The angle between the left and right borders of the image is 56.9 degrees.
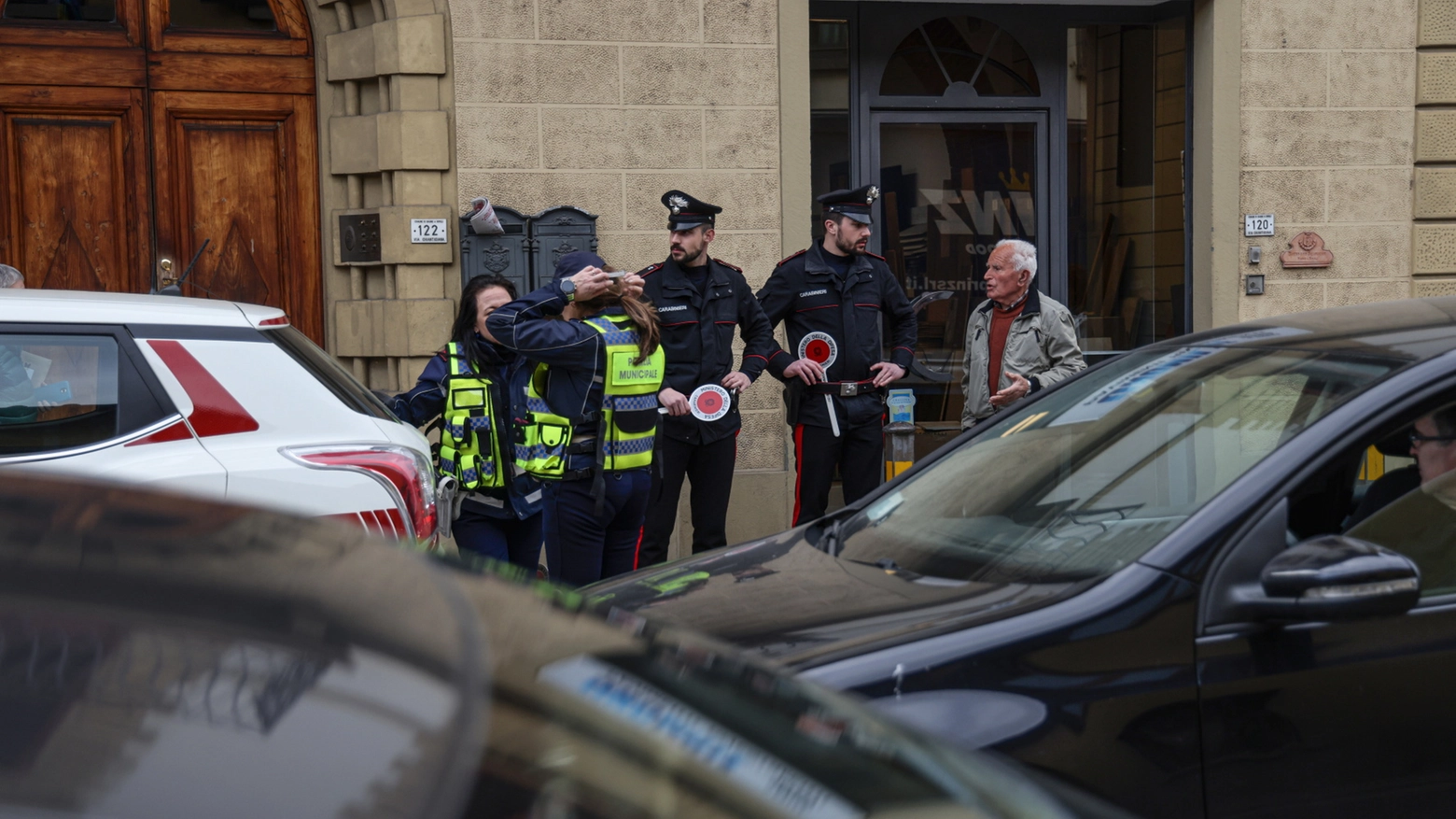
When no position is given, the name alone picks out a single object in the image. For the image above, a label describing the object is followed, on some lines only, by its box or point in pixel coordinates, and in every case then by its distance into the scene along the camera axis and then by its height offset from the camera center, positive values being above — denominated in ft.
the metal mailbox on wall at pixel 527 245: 25.93 +1.13
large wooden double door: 26.05 +3.15
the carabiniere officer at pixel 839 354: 22.22 -0.93
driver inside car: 9.21 -1.22
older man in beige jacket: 20.51 -0.67
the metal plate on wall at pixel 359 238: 26.30 +1.32
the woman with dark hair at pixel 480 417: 17.33 -1.47
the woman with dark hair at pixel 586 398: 16.26 -1.19
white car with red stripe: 12.52 -0.99
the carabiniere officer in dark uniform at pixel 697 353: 21.58 -0.85
